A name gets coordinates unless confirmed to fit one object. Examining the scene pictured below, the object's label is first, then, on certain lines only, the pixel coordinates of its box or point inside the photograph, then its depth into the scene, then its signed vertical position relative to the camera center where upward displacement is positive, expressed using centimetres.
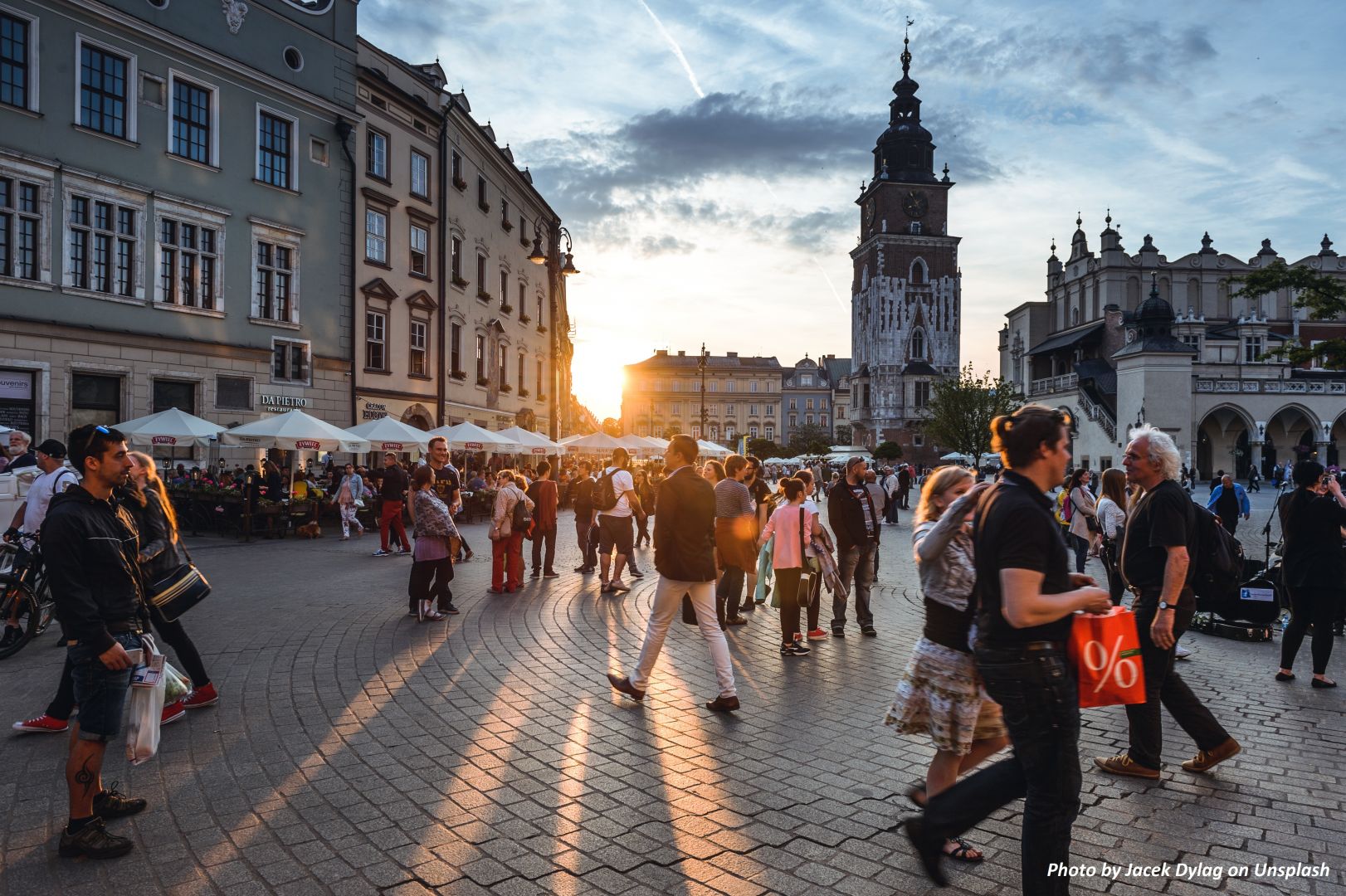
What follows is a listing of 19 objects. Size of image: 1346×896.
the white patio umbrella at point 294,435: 1939 +33
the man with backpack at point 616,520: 1271 -102
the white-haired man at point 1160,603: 491 -87
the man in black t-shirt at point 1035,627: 316 -66
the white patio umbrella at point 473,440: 2459 +32
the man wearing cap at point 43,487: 807 -39
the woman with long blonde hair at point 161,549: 563 -68
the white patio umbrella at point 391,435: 2152 +39
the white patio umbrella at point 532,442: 2709 +30
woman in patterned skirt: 392 -106
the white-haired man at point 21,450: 1109 -2
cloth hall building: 4328 +614
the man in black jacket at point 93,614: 394 -78
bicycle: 776 -137
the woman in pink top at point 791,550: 845 -99
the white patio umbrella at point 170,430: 1877 +43
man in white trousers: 646 -84
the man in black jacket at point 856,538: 960 -96
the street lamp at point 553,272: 2258 +514
